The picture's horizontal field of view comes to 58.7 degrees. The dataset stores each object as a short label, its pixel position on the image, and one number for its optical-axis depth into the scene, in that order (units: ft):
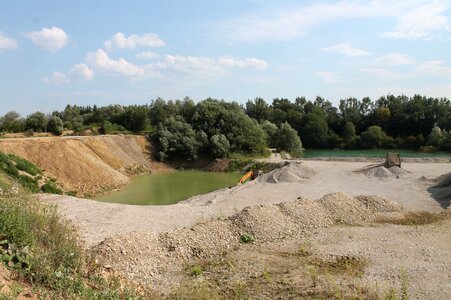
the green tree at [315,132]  260.62
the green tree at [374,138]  239.71
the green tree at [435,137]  209.69
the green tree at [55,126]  159.08
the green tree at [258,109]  284.80
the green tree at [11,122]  167.94
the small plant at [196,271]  36.46
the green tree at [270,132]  191.01
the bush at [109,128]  169.68
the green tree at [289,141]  180.34
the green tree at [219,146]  148.46
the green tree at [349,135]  249.75
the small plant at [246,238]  45.62
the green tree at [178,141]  150.82
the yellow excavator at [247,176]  102.56
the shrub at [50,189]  87.21
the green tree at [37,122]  163.84
